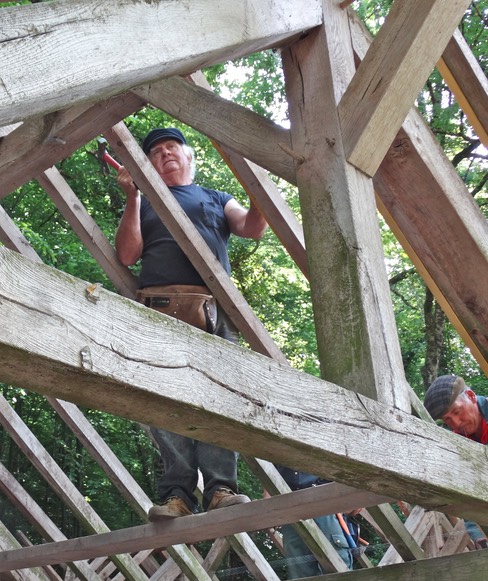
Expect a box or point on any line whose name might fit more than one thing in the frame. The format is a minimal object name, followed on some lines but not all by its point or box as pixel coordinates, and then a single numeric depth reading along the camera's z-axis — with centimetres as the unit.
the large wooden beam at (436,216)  292
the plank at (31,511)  627
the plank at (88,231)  396
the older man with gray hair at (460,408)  400
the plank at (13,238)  477
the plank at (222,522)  267
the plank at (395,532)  423
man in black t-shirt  342
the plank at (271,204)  354
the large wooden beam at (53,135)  324
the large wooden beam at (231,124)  271
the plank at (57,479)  561
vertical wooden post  230
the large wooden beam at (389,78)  256
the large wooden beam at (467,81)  318
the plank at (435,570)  338
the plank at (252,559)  518
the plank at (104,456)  554
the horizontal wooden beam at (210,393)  158
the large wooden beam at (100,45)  164
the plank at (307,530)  425
